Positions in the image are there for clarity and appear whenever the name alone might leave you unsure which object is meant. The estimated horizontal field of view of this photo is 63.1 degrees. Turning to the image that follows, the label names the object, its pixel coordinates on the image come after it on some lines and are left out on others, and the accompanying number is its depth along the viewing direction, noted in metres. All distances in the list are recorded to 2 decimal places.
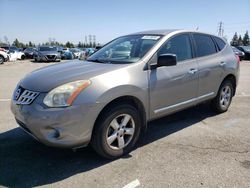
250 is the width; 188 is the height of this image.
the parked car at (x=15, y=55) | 21.92
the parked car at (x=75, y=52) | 24.21
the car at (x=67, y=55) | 23.03
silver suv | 2.36
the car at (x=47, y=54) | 19.18
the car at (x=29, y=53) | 26.02
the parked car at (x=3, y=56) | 17.57
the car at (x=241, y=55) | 19.10
